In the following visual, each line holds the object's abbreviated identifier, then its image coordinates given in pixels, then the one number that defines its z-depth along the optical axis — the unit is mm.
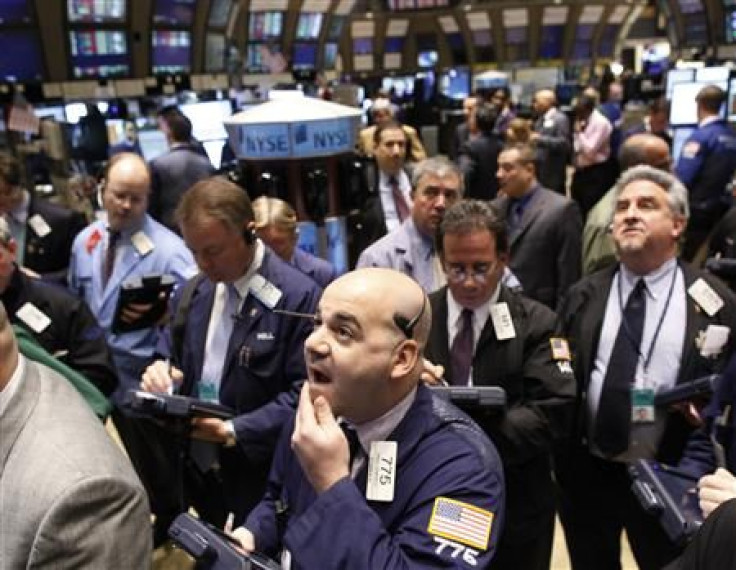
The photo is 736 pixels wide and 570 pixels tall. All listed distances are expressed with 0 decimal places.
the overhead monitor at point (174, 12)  9203
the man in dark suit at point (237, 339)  2342
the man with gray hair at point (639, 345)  2385
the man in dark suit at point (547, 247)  3750
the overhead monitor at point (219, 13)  10148
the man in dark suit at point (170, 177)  5383
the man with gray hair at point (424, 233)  3242
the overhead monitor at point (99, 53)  8133
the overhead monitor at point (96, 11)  7922
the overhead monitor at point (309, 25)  14586
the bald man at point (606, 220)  3654
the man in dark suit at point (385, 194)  4574
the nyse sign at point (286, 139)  4086
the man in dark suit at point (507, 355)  2211
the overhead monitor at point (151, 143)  8156
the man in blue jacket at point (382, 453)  1354
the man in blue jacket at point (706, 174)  5715
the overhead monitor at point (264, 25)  13836
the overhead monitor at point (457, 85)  19109
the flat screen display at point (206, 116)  7475
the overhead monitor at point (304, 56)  14945
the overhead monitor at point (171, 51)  9359
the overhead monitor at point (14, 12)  7426
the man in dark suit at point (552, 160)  7230
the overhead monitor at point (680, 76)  10344
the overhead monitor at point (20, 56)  7520
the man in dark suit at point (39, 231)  3723
